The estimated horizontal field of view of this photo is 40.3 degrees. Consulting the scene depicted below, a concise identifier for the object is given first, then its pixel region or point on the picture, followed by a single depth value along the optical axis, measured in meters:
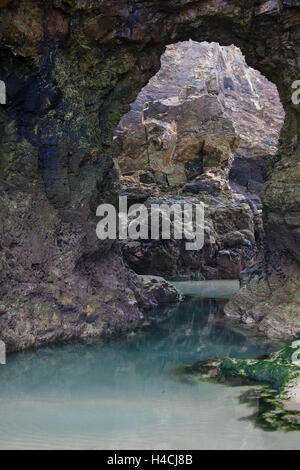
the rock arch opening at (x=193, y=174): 22.55
